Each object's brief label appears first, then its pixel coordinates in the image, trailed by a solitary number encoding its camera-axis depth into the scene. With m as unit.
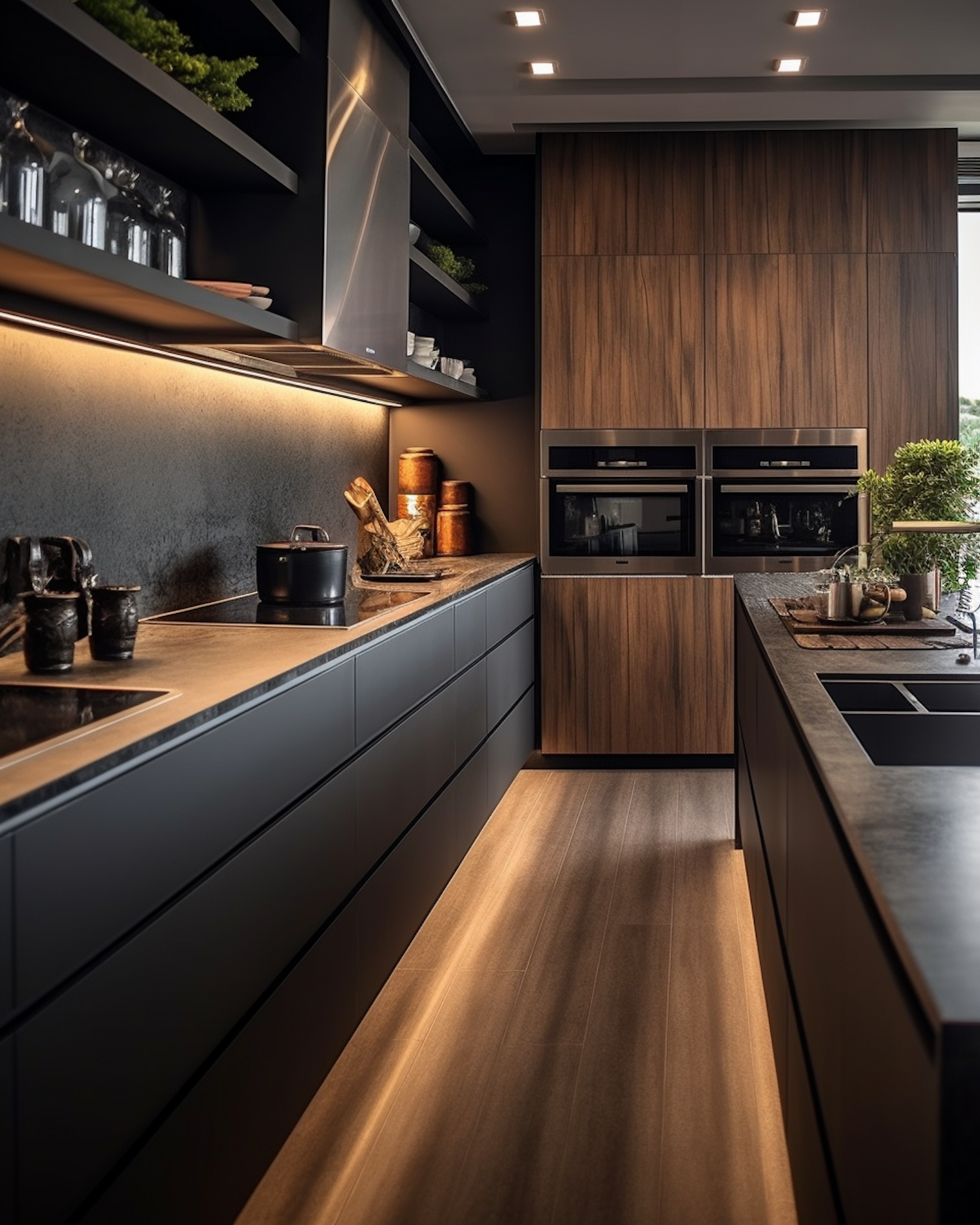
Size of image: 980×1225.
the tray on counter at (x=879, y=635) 2.81
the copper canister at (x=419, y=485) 5.70
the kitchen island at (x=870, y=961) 0.85
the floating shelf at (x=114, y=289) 1.97
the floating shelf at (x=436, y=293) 4.64
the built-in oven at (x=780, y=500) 5.54
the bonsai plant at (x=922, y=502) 3.26
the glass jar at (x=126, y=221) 2.64
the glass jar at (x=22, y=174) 2.17
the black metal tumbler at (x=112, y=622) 2.31
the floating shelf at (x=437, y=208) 4.59
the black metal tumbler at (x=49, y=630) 2.16
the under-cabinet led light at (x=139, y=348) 2.54
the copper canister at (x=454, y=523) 5.72
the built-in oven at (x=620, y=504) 5.57
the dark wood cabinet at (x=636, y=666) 5.52
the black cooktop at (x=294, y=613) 3.03
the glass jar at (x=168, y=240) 2.92
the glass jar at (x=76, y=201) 2.38
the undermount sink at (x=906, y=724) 2.17
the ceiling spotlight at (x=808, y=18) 4.02
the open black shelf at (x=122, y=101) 2.10
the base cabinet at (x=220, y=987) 1.42
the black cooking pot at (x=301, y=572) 3.33
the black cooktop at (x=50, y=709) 1.65
